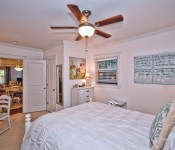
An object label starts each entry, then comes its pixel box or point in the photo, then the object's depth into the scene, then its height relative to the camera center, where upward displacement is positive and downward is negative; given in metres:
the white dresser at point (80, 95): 3.71 -0.62
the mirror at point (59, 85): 3.91 -0.30
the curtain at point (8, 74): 8.68 +0.18
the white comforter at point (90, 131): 1.12 -0.62
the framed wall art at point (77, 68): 4.01 +0.27
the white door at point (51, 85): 4.25 -0.33
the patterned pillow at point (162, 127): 0.99 -0.46
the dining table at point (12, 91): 5.64 -0.68
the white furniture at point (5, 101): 2.86 -0.63
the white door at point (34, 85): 4.43 -0.34
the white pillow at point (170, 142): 0.78 -0.45
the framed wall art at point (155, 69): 2.71 +0.14
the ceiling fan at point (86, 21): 1.65 +0.77
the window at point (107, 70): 3.89 +0.16
